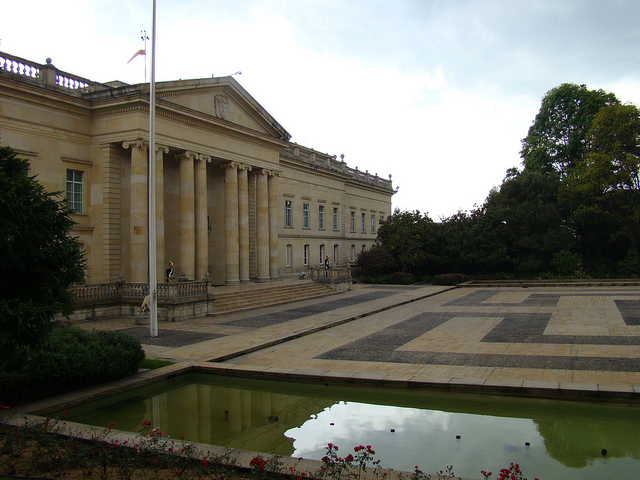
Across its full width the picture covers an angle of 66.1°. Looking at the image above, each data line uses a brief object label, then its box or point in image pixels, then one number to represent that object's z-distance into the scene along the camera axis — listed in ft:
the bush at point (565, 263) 146.51
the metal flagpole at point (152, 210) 59.16
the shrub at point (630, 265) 142.20
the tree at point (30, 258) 25.67
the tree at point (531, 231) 148.87
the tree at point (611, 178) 137.28
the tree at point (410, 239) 152.76
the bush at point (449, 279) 143.43
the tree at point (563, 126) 166.09
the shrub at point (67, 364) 32.01
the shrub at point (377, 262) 153.99
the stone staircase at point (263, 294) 85.84
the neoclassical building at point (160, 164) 79.25
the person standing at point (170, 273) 83.25
